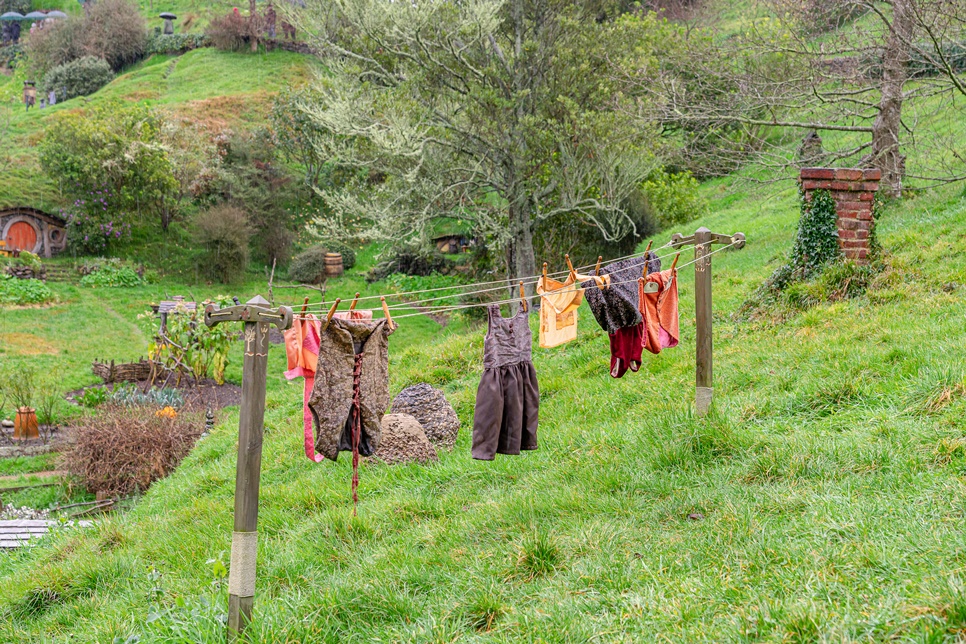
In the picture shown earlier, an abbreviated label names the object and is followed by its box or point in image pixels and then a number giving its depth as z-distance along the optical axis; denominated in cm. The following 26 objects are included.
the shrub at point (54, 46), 4953
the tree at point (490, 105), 1623
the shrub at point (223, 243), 2814
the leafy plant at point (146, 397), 1417
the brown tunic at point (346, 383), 476
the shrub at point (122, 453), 1151
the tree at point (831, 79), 1077
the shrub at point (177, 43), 5103
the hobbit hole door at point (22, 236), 2794
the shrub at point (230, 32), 4944
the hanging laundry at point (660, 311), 558
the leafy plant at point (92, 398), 1555
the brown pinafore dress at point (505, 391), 512
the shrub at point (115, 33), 4988
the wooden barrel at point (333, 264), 2938
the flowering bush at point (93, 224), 2862
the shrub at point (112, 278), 2661
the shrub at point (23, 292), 2348
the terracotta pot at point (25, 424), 1438
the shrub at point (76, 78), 4578
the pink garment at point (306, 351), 497
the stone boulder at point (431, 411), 758
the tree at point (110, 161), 2878
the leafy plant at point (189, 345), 1781
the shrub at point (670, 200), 1988
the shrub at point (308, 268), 2905
